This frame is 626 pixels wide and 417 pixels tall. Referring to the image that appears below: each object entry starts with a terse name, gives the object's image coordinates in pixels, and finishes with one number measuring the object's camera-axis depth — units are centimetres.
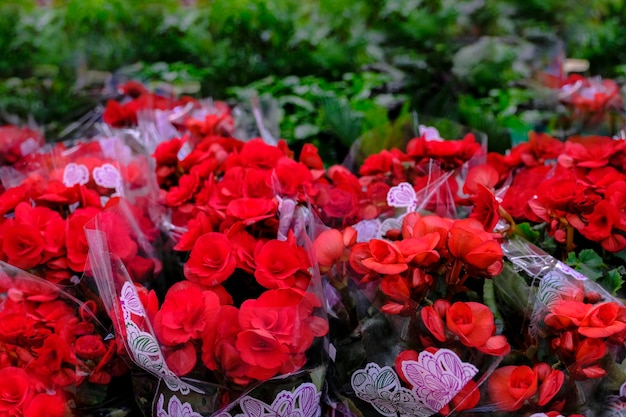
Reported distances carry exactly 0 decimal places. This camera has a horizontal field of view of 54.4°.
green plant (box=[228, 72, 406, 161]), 212
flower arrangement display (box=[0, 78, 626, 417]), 92
